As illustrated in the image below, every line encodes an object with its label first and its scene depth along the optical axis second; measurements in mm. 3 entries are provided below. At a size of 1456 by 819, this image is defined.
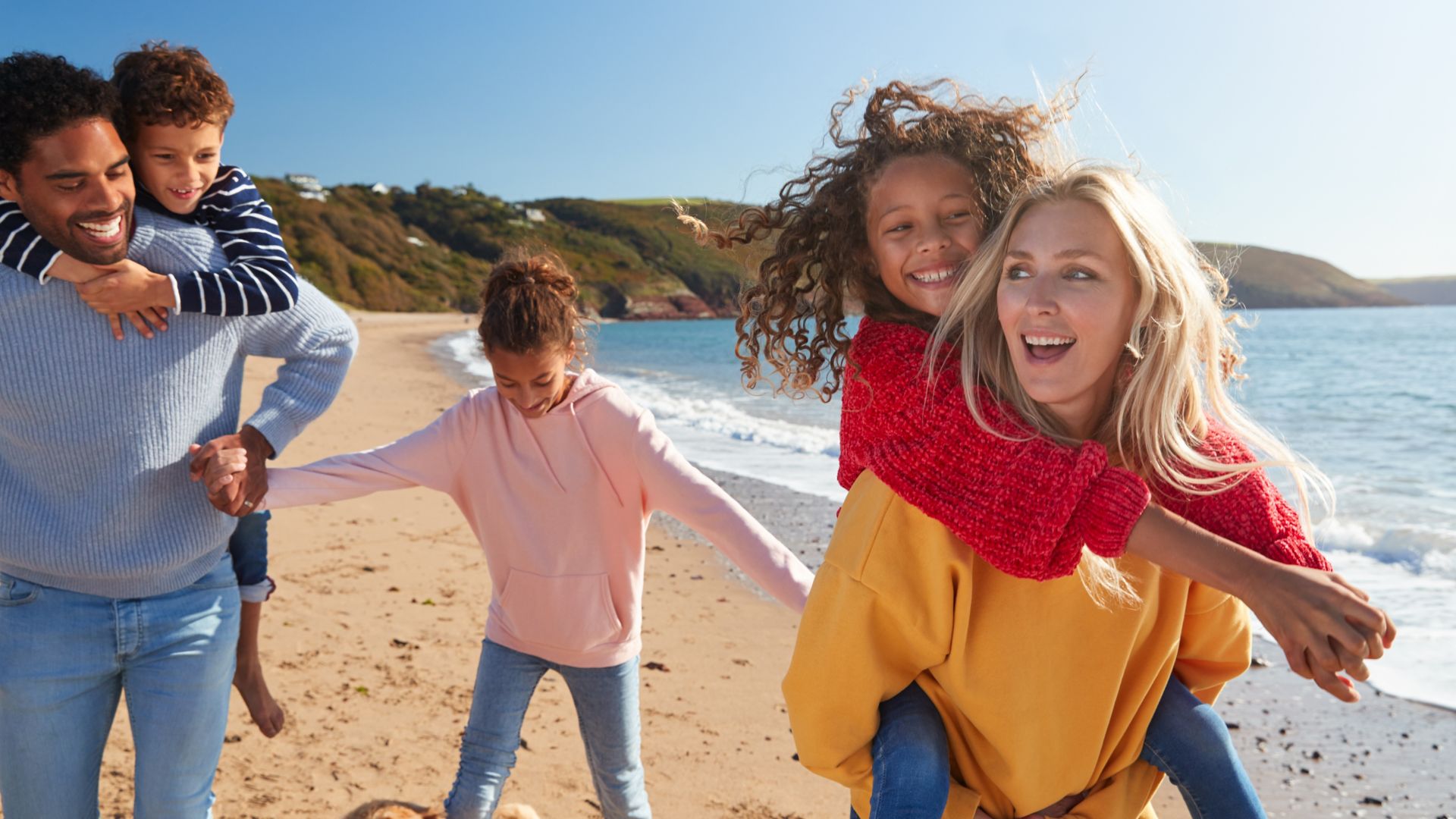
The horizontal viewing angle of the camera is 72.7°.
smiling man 2264
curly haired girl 1628
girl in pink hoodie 2873
